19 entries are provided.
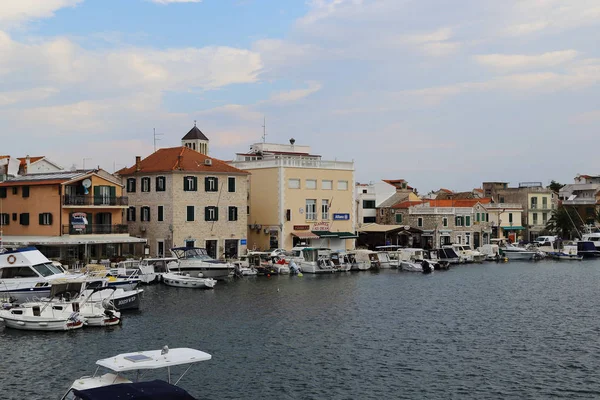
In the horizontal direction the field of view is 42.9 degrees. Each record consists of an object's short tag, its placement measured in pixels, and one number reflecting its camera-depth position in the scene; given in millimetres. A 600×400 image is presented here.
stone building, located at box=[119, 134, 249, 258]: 72688
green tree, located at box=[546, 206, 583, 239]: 119938
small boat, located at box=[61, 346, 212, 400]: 22547
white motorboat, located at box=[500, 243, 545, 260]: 100125
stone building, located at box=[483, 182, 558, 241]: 124875
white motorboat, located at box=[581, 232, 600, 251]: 105375
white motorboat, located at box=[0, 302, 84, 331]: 39188
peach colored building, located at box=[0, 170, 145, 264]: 65375
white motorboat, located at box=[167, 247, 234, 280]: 63906
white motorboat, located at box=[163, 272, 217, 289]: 59125
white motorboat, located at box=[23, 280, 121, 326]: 40688
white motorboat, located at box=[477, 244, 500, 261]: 98125
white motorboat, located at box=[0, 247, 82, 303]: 46250
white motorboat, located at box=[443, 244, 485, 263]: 93012
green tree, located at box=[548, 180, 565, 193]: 158600
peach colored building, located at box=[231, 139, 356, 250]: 81562
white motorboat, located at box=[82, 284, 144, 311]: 44406
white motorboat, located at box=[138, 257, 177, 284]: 61844
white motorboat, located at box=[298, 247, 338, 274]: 74375
